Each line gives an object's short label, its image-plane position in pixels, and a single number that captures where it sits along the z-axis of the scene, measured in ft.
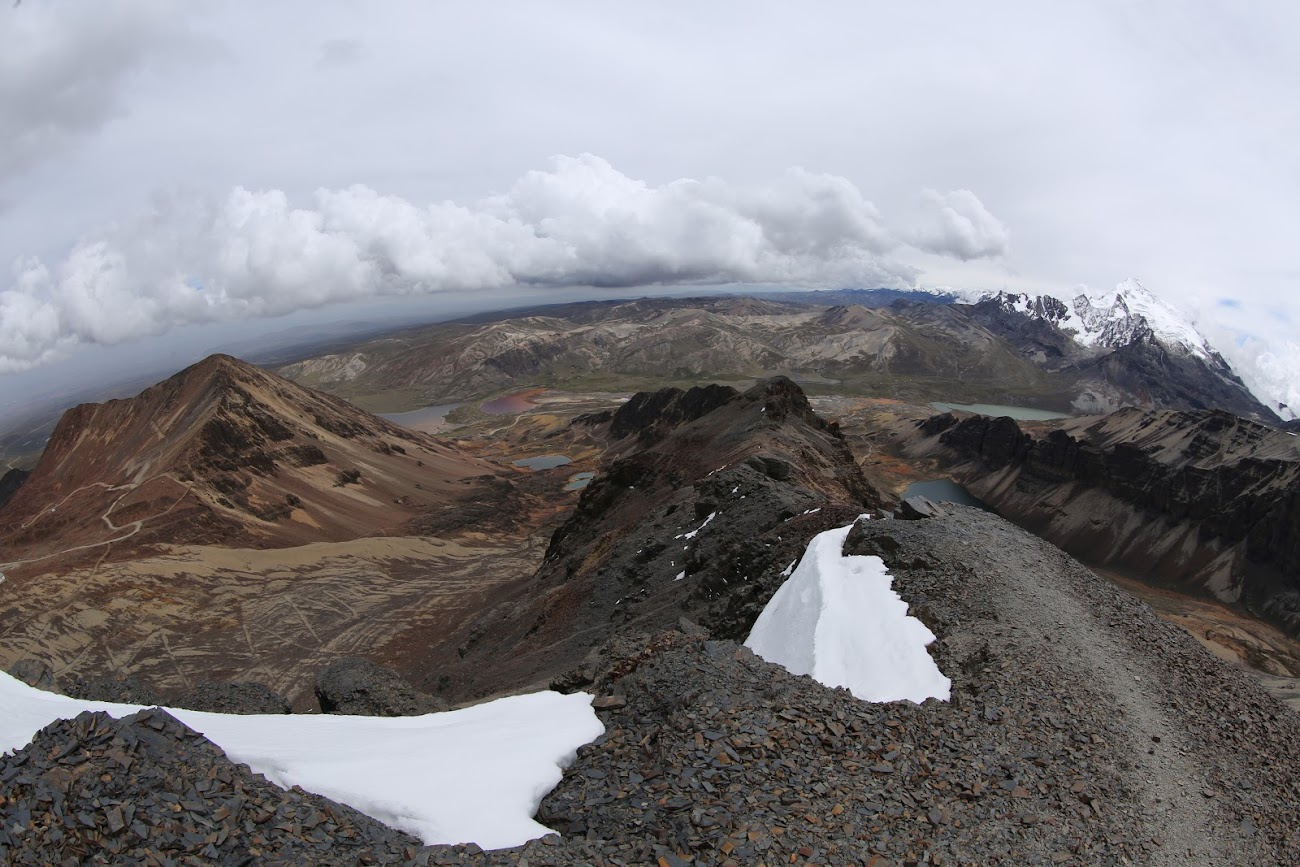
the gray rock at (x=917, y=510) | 85.71
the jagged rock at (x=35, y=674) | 63.16
